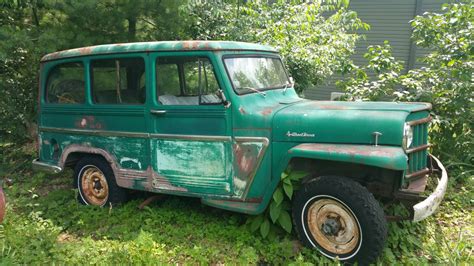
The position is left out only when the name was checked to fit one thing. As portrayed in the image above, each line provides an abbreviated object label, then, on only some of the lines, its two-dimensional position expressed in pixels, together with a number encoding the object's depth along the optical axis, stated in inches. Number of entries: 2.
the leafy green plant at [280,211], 137.1
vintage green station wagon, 126.4
